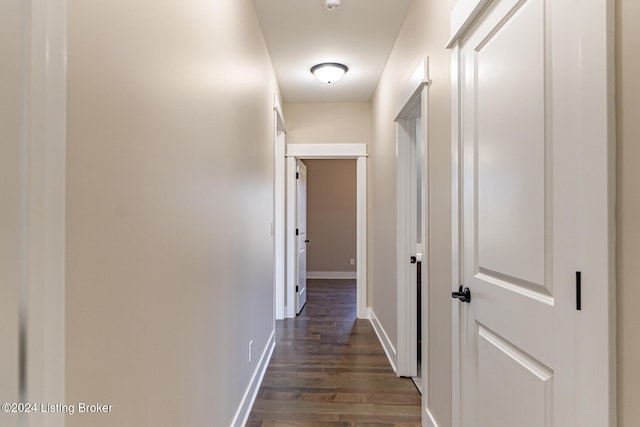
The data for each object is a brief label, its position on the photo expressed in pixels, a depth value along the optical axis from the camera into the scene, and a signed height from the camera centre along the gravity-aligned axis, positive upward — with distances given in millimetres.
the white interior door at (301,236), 4270 -252
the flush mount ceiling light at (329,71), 3158 +1321
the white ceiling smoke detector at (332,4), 2243 +1371
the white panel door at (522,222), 879 -19
